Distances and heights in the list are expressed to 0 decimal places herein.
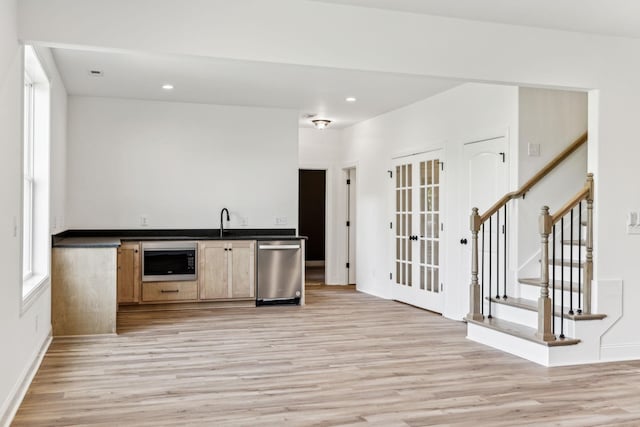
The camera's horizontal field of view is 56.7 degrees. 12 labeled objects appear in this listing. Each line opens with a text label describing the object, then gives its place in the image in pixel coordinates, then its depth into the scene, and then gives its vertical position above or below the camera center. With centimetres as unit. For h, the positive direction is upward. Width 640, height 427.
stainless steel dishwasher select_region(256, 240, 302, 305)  747 -68
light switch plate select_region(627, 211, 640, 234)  482 -3
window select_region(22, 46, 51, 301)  479 +33
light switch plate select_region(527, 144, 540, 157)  572 +66
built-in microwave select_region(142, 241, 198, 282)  711 -53
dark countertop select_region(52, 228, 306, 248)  711 -23
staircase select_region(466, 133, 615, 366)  460 -70
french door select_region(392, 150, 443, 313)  713 -16
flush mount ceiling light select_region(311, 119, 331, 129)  862 +138
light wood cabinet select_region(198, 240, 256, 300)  728 -65
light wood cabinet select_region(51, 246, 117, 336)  545 -69
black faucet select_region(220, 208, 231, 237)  770 -3
